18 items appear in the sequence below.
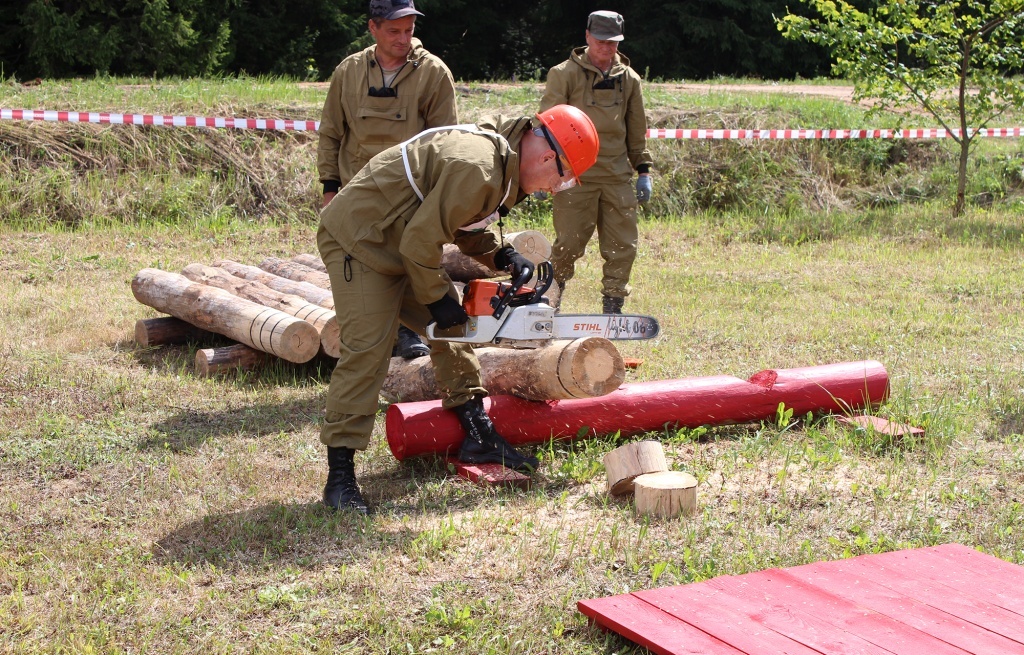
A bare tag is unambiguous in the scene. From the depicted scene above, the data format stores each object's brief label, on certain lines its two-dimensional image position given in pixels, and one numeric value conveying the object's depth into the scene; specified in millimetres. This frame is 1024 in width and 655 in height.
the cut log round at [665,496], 4574
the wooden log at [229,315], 6516
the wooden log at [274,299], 6656
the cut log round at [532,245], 7691
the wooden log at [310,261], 8298
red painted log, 5242
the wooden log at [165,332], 7480
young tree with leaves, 12609
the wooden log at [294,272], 7867
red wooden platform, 3297
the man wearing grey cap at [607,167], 7707
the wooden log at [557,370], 5148
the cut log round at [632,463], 4777
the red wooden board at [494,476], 4992
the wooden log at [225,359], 6863
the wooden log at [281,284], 7289
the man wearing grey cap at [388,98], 6383
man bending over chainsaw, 4312
